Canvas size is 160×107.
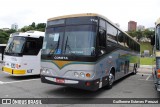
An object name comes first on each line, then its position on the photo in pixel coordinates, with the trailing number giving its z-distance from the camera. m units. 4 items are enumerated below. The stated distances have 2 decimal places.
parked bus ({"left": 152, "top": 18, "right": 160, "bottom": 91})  7.68
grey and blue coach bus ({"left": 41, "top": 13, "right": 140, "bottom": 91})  7.89
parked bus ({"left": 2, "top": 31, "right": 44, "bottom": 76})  12.46
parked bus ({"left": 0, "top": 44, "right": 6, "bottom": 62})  26.43
